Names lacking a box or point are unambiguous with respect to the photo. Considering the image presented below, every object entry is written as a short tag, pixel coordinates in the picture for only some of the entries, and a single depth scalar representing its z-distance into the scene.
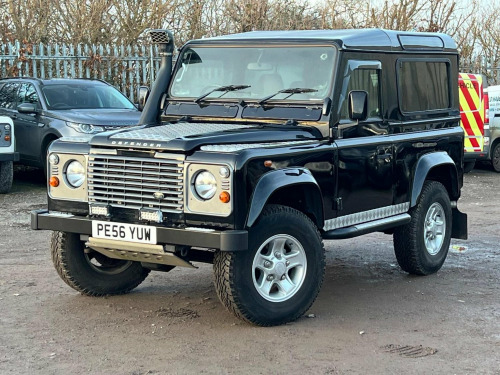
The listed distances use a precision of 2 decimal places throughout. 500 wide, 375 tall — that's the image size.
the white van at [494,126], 17.53
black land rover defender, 6.25
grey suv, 14.27
